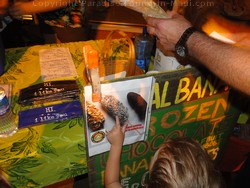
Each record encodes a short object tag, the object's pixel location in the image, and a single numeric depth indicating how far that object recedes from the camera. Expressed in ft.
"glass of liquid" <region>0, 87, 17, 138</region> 2.52
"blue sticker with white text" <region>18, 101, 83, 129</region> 2.72
